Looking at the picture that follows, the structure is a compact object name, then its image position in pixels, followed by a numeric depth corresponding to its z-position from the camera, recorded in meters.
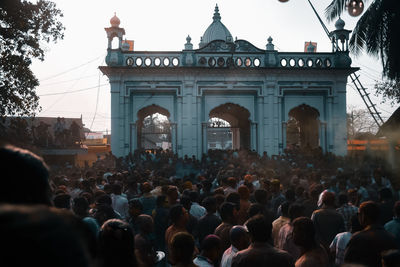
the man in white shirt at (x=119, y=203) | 7.21
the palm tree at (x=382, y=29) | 12.80
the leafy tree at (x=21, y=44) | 11.98
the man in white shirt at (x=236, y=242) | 4.25
